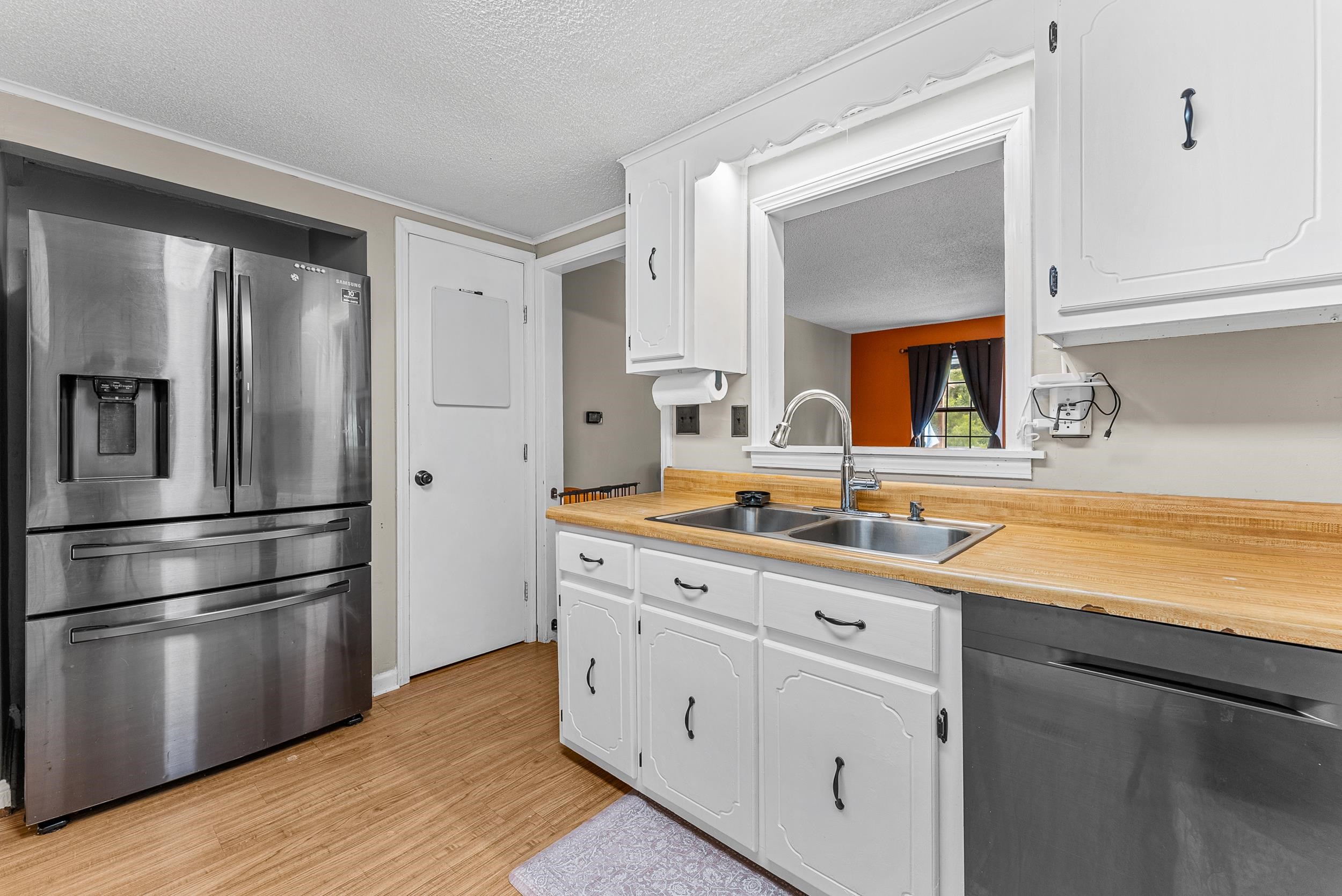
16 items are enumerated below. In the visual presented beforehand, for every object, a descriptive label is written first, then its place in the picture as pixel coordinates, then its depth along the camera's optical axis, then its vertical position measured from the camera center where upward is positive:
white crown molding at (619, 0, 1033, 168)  1.47 +1.16
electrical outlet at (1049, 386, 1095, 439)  1.47 +0.08
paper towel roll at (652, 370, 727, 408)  2.18 +0.23
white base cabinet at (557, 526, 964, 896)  1.15 -0.64
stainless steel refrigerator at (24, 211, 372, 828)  1.70 -0.19
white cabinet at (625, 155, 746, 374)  2.07 +0.66
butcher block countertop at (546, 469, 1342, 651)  0.87 -0.24
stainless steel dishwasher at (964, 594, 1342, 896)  0.82 -0.51
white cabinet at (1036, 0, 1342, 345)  1.01 +0.54
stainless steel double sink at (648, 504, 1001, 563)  1.55 -0.25
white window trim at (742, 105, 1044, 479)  1.57 +0.46
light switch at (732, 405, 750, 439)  2.22 +0.09
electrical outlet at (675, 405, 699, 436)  2.39 +0.11
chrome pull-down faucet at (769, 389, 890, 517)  1.75 -0.08
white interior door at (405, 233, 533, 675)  2.80 -0.04
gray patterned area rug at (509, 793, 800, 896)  1.48 -1.14
